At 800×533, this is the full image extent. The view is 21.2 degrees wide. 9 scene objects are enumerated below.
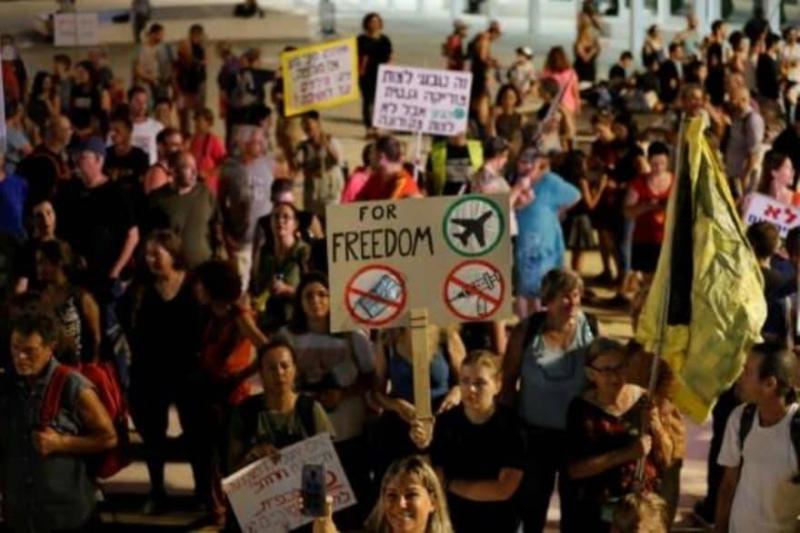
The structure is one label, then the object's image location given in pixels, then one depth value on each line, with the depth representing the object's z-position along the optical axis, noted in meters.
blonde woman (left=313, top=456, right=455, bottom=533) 7.38
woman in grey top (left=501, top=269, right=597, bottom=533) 9.50
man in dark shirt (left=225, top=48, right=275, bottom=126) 21.69
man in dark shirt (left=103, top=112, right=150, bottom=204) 14.87
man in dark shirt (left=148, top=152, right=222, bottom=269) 13.27
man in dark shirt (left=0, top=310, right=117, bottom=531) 8.73
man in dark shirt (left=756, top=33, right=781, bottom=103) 22.17
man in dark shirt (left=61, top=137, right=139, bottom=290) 12.91
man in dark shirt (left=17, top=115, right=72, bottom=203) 13.84
